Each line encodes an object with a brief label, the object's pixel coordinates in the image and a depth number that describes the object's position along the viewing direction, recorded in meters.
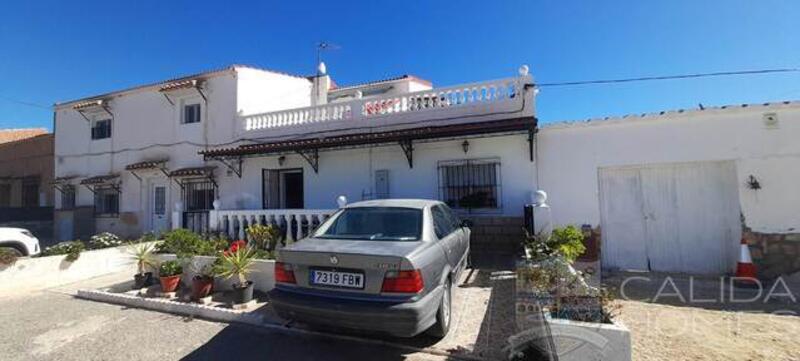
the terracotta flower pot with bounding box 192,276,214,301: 5.84
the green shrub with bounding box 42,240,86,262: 8.24
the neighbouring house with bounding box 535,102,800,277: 6.73
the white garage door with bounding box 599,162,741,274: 7.14
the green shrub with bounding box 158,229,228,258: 6.98
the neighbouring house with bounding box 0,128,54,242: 16.48
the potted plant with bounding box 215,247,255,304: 5.58
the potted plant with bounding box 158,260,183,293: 6.26
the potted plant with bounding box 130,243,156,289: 6.80
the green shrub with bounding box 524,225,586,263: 5.58
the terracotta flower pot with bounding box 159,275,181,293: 6.25
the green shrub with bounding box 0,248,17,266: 7.45
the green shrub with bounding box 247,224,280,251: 8.00
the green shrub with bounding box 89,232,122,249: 9.84
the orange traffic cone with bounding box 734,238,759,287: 6.37
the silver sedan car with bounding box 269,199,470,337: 3.44
